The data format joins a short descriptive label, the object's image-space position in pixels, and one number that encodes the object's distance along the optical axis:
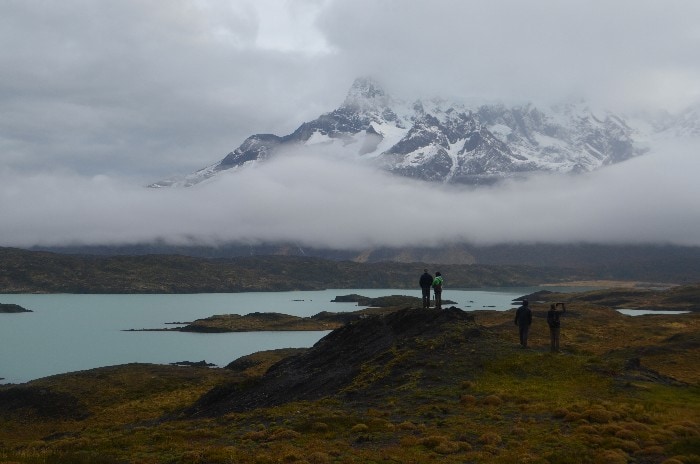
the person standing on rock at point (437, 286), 54.97
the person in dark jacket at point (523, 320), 48.28
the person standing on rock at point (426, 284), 55.72
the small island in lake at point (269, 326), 186.00
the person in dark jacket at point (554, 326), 46.97
